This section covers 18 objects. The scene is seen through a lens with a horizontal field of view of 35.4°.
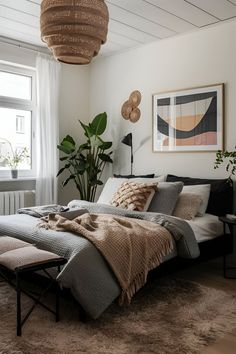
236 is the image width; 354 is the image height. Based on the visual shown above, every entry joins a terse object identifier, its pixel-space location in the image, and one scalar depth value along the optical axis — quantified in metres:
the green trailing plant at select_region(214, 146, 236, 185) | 3.53
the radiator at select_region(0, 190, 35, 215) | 4.38
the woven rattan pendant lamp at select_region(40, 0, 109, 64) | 2.27
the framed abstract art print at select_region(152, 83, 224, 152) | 3.96
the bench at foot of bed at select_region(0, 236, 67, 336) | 2.27
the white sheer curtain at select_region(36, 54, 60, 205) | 4.69
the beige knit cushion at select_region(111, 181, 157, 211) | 3.56
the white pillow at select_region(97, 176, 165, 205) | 4.06
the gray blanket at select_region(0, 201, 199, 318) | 2.38
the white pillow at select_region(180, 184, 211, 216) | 3.63
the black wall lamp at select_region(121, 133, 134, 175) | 4.72
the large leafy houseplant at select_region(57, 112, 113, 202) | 4.74
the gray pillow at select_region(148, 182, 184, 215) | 3.57
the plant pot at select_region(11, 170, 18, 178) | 4.54
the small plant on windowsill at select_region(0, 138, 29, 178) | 4.56
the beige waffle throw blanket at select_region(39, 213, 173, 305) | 2.54
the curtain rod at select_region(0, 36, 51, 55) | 4.38
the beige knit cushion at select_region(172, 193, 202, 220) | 3.54
